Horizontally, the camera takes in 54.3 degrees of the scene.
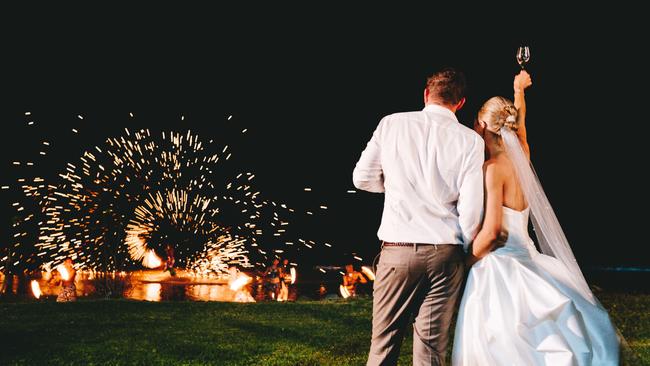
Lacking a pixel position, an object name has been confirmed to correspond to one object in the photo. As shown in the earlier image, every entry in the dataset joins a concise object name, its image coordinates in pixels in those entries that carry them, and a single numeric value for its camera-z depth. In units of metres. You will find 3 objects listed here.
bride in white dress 3.50
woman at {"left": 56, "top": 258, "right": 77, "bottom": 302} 14.99
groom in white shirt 2.98
